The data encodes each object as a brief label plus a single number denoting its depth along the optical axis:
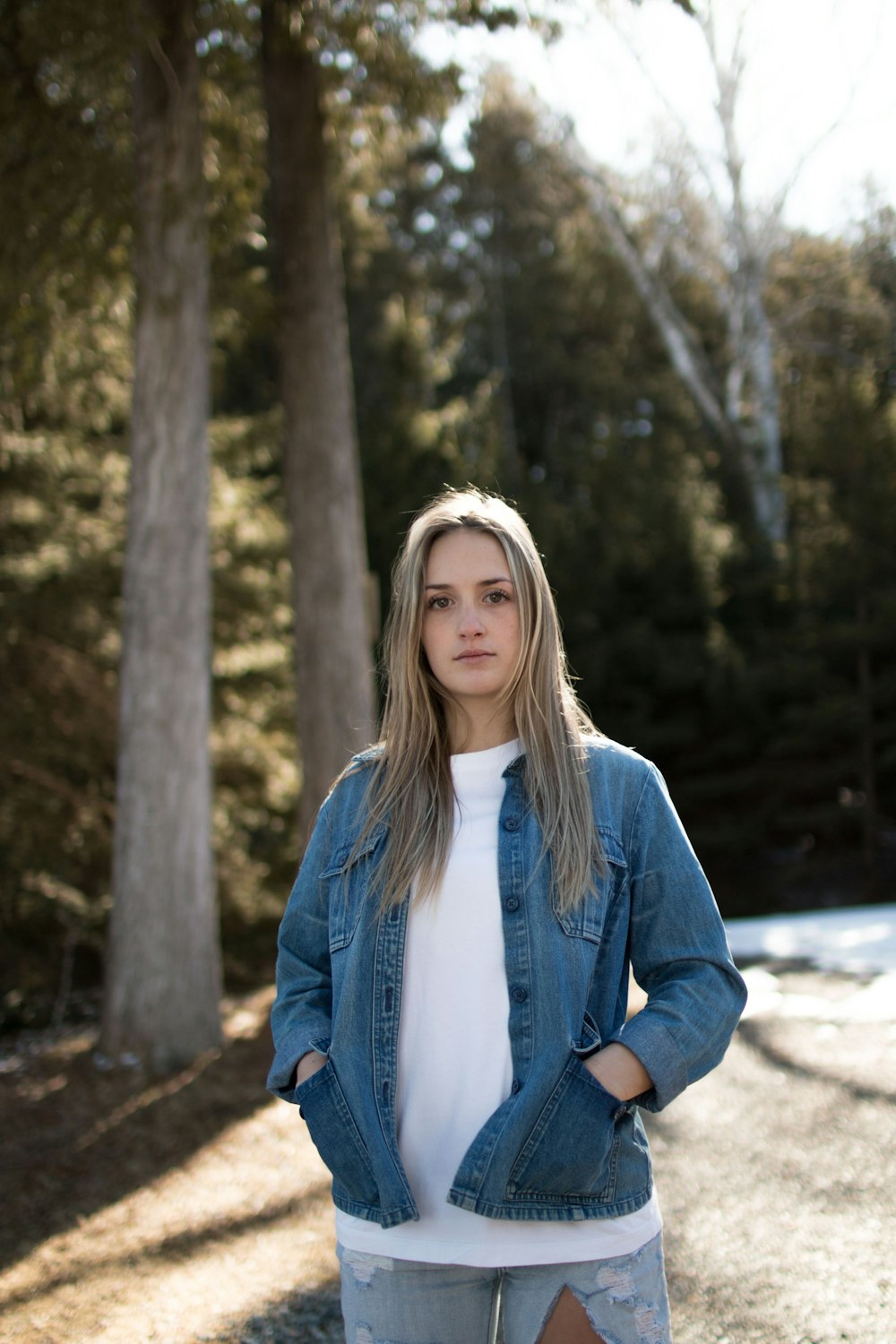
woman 1.70
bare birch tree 18.59
